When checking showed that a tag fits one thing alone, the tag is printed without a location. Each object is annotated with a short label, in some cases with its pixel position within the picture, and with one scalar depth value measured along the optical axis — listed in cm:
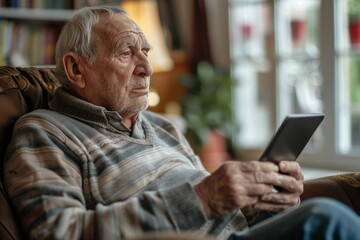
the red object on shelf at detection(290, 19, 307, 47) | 332
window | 313
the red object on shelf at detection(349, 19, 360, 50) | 307
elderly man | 118
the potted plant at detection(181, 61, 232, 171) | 337
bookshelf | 298
